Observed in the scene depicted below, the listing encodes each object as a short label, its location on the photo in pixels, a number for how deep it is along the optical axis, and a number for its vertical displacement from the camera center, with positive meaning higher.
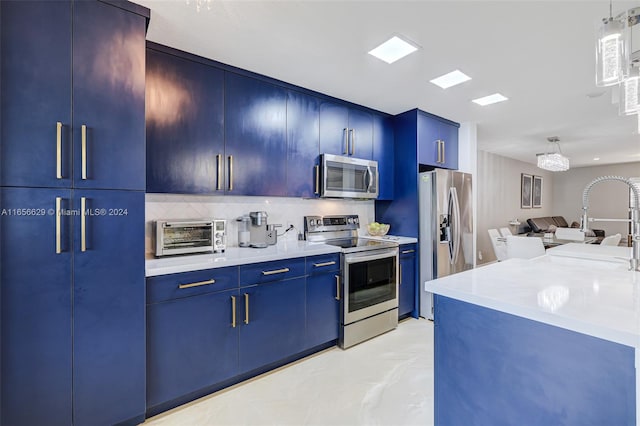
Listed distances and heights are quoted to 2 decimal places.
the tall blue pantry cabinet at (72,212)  1.32 +0.00
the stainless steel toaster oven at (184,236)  1.99 -0.17
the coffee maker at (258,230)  2.48 -0.15
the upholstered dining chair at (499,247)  5.08 -0.63
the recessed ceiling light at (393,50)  1.99 +1.17
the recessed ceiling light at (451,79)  2.46 +1.17
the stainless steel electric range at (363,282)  2.56 -0.66
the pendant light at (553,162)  4.34 +0.75
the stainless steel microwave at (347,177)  2.84 +0.37
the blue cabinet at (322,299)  2.37 -0.74
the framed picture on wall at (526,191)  7.61 +0.55
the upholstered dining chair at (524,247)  4.13 -0.52
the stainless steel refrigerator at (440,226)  3.17 -0.16
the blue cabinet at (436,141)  3.35 +0.86
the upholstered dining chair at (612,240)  4.10 -0.41
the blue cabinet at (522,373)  0.89 -0.58
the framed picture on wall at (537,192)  8.13 +0.56
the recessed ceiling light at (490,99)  2.98 +1.19
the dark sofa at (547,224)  7.31 -0.33
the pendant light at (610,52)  1.20 +0.68
